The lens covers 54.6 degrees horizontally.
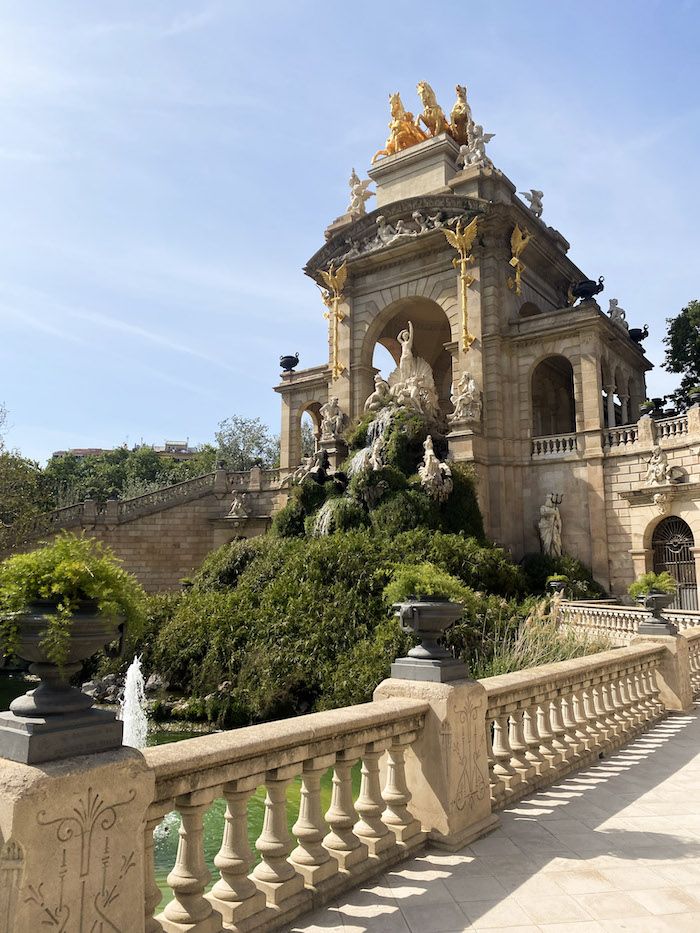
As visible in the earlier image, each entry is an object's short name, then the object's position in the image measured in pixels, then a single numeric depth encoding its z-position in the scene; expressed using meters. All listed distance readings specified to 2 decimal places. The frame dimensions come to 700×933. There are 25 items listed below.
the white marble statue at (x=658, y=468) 20.95
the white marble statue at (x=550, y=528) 23.47
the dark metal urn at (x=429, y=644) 5.23
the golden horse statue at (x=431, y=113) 30.47
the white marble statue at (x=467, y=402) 24.41
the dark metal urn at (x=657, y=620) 10.46
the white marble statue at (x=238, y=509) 30.34
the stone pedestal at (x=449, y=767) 4.94
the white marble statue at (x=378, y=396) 26.39
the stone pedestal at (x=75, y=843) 2.68
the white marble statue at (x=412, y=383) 25.44
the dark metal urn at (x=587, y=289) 25.30
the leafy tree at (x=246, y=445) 56.38
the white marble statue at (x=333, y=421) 27.58
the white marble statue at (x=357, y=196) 30.65
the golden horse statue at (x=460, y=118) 30.84
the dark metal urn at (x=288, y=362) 34.44
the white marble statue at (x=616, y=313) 29.58
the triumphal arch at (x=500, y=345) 22.59
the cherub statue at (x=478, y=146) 27.58
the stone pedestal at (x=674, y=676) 10.08
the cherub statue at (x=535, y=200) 29.64
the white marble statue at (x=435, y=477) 21.44
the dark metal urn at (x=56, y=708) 2.93
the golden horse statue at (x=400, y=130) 31.30
